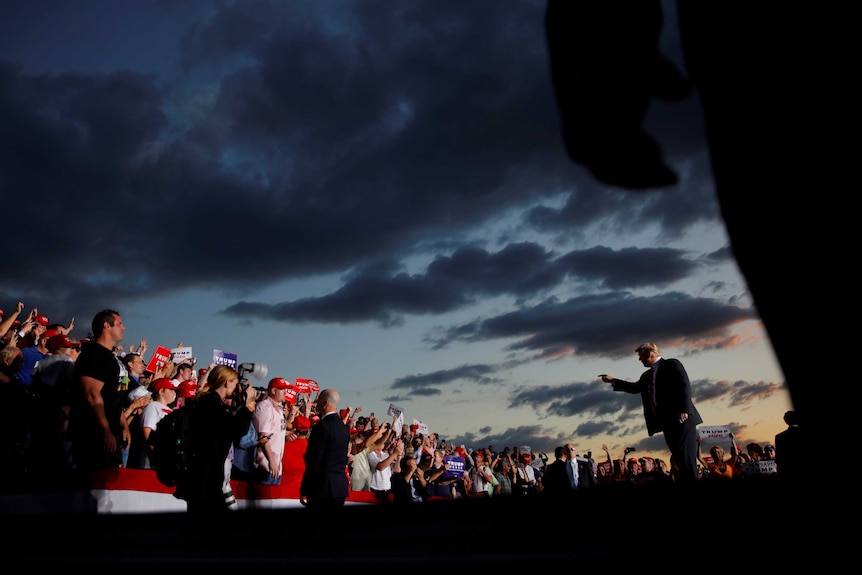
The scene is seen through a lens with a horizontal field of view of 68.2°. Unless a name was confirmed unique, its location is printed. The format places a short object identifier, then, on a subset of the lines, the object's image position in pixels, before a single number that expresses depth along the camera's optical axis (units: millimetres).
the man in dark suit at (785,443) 7918
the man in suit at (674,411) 8188
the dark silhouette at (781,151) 928
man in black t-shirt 5570
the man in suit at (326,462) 7035
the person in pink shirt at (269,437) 8008
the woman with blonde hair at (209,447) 5781
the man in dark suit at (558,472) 14094
